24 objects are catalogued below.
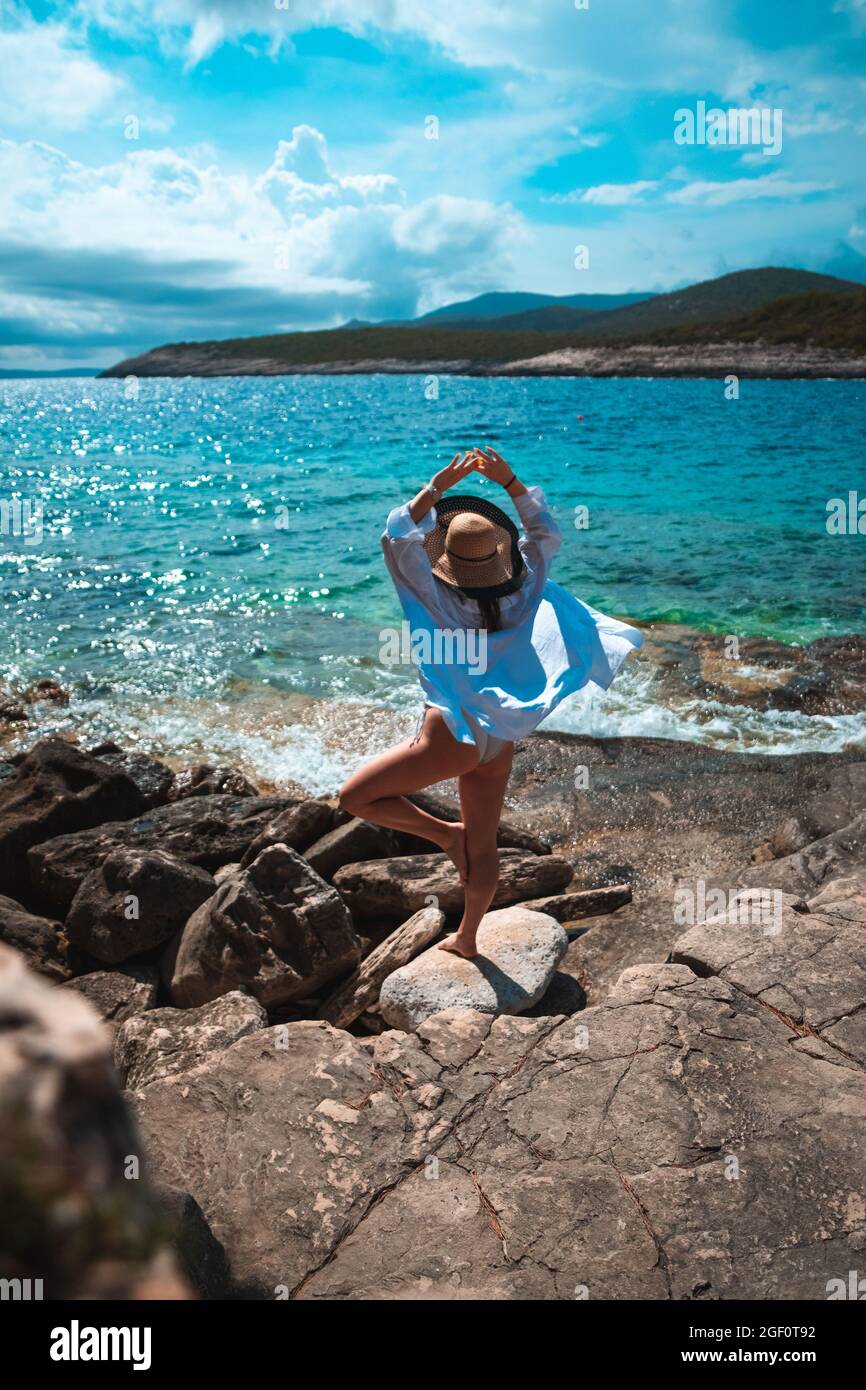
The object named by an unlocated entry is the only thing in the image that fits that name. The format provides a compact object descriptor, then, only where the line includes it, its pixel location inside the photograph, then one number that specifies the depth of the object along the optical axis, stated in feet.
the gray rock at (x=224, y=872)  19.93
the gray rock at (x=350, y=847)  19.74
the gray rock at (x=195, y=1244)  8.23
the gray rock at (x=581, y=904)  19.39
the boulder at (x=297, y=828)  20.38
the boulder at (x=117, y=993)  15.93
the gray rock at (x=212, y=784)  26.81
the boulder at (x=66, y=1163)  2.61
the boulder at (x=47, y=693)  37.47
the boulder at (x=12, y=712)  35.30
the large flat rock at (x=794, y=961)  12.46
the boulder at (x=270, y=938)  15.87
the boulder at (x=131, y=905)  17.35
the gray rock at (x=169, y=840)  20.22
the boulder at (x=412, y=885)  18.21
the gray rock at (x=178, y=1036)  12.82
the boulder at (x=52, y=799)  21.36
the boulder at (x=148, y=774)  26.02
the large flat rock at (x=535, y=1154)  8.91
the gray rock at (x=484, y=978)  14.32
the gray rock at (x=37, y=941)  17.10
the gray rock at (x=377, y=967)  15.84
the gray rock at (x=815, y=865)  19.02
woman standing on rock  13.67
